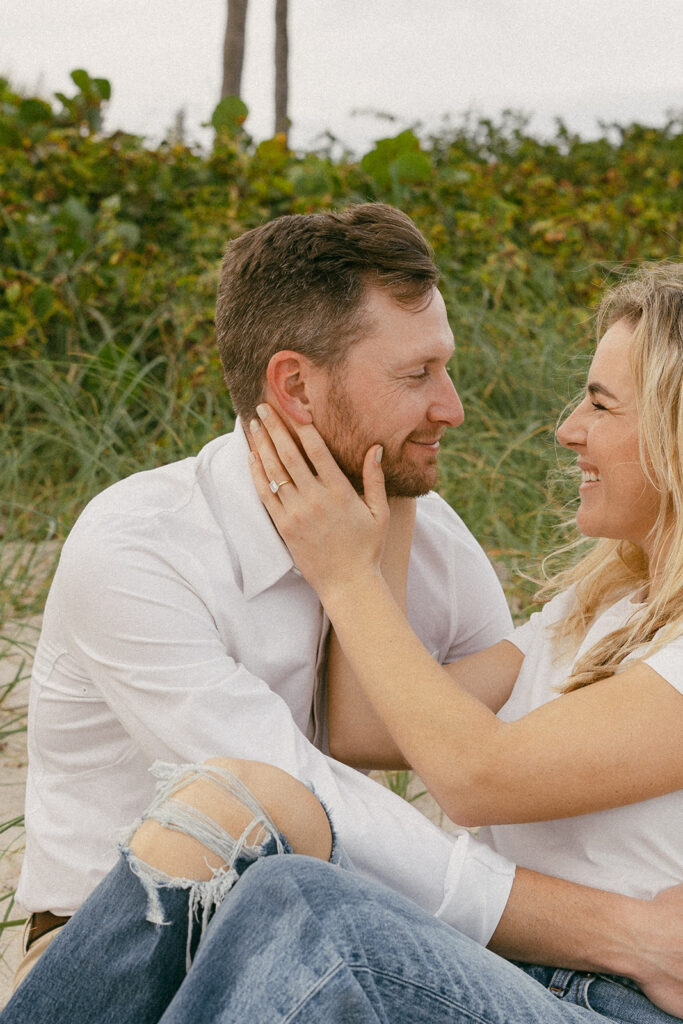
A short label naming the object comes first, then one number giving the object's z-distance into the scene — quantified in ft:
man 6.30
